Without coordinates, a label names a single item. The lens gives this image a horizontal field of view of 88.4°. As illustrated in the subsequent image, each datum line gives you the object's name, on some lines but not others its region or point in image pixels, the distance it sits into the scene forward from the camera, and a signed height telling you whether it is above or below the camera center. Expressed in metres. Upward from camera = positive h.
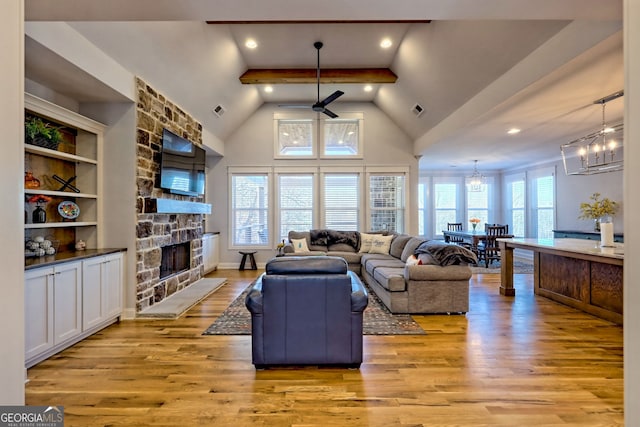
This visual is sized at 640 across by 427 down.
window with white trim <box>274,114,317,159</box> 7.82 +1.85
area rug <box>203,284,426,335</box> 3.55 -1.25
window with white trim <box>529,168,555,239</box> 8.48 +0.32
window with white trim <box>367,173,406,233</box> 7.85 +0.42
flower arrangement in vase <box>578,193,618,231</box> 4.58 +0.05
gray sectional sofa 4.18 -0.88
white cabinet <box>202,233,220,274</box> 6.85 -0.79
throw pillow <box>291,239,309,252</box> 6.63 -0.62
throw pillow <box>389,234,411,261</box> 5.98 -0.57
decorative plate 3.57 +0.07
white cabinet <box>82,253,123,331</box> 3.31 -0.79
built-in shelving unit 3.20 +0.48
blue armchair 2.63 -0.80
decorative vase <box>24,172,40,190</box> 3.13 +0.33
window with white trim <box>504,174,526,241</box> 9.59 +0.36
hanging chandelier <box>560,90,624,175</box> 3.68 +0.91
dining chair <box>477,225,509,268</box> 7.56 -0.70
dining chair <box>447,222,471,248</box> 9.12 -0.55
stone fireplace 4.10 -0.06
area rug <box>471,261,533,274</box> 6.99 -1.22
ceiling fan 4.99 +1.77
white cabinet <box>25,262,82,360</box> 2.65 -0.80
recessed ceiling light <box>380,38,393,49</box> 5.03 +2.67
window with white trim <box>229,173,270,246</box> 7.81 +0.15
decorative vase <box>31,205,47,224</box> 3.17 +0.00
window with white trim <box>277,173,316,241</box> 7.84 +0.36
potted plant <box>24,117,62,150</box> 3.00 +0.78
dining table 7.57 -0.53
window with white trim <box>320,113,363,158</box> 7.82 +1.84
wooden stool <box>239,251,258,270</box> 7.41 -1.03
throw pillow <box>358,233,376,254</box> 6.70 -0.57
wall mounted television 4.57 +0.77
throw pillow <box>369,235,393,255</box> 6.54 -0.60
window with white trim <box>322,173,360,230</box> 7.85 +0.33
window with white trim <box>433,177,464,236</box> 10.65 +0.40
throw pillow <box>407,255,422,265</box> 4.34 -0.62
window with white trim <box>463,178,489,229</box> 10.61 +0.29
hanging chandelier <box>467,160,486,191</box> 8.40 +0.85
